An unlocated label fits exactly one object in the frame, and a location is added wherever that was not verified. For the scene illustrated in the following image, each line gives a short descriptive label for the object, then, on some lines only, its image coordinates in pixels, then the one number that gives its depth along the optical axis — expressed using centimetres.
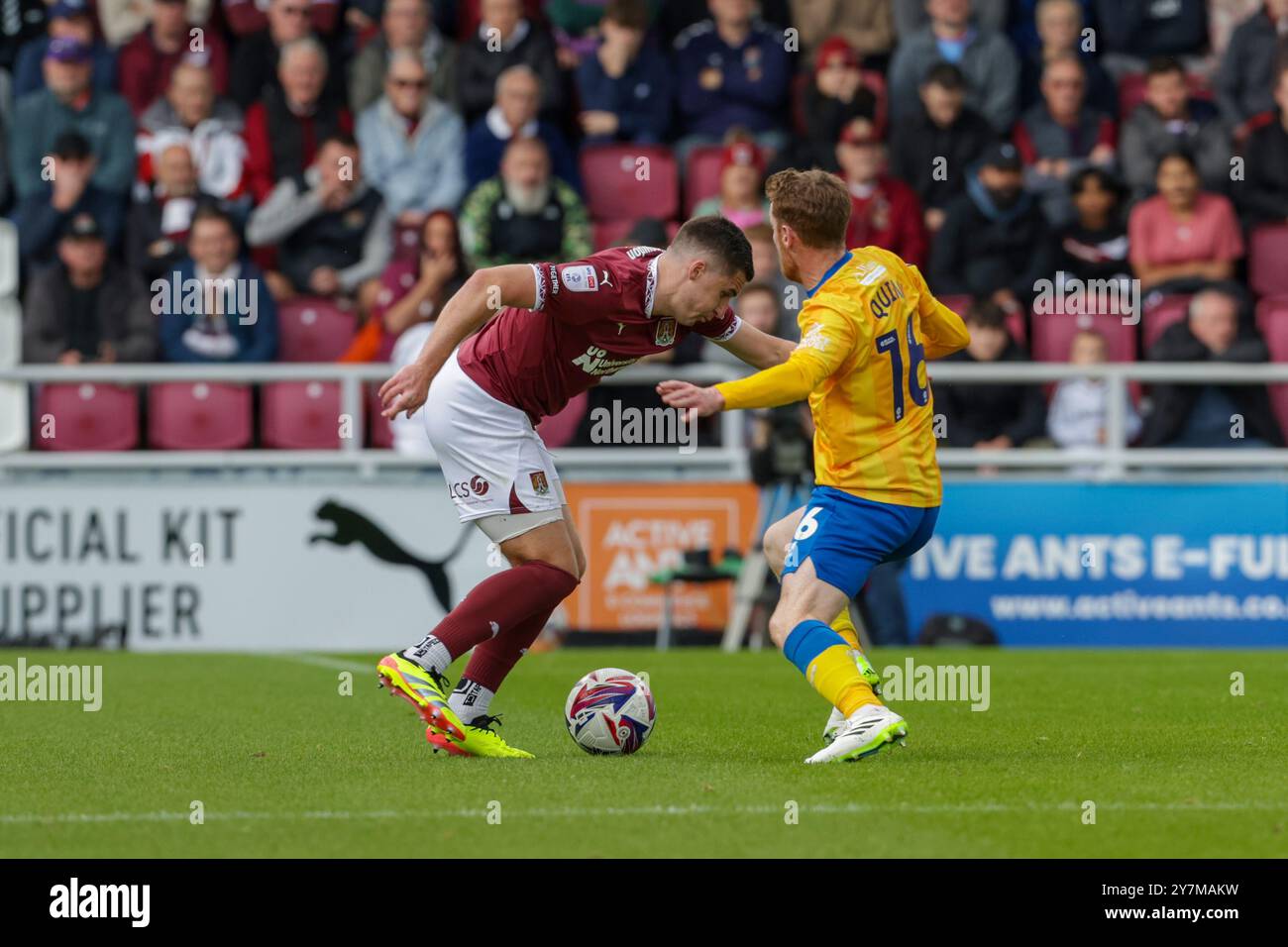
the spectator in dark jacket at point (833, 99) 1591
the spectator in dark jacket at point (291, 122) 1595
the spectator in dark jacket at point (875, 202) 1523
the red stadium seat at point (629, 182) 1619
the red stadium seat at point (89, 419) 1483
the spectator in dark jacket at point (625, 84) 1628
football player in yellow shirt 721
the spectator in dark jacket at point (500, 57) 1627
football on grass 751
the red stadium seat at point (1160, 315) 1528
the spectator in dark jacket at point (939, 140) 1595
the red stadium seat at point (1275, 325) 1531
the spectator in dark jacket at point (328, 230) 1546
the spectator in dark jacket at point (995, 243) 1538
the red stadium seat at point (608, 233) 1570
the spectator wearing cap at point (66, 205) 1561
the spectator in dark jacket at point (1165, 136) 1619
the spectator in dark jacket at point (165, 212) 1540
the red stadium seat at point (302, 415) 1481
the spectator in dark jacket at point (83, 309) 1509
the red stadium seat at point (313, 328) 1541
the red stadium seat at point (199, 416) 1476
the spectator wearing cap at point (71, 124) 1593
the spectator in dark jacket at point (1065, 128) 1633
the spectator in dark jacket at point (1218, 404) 1472
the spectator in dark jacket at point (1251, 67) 1655
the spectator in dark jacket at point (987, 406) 1465
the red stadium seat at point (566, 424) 1444
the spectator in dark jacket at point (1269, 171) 1608
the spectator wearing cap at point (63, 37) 1644
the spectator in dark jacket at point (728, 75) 1655
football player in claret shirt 728
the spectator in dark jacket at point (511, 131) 1560
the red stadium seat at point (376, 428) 1480
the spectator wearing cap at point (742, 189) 1492
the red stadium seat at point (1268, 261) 1605
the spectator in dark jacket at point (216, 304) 1489
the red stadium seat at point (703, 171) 1606
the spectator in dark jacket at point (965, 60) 1647
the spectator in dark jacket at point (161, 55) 1655
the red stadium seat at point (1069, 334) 1548
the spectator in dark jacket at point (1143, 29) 1733
